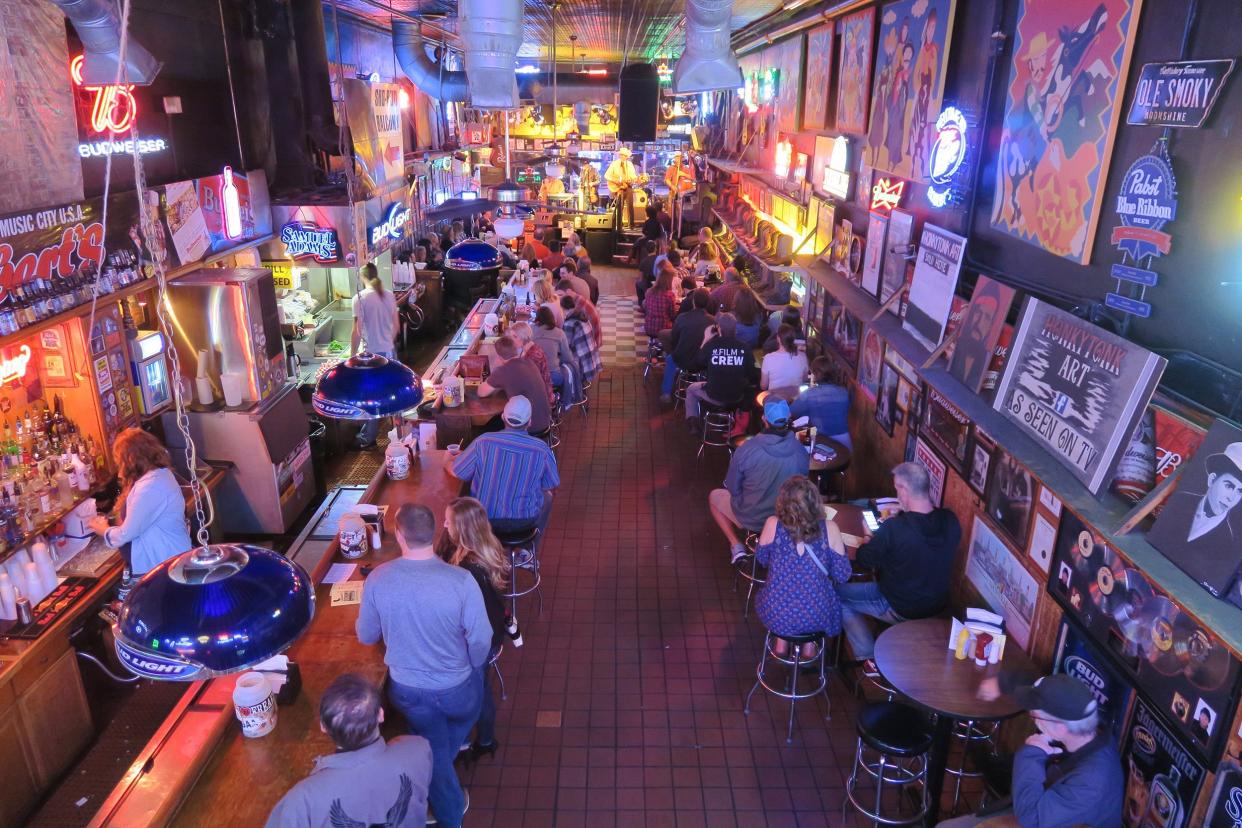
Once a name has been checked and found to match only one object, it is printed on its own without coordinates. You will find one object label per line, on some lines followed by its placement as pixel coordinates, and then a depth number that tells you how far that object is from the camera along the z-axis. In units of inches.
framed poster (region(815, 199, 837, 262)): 335.3
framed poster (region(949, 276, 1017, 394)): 168.4
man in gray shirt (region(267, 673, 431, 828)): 111.3
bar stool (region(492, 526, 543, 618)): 217.2
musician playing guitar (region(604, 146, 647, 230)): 677.3
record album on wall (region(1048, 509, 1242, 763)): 111.7
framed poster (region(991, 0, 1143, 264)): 137.9
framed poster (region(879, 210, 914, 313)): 241.1
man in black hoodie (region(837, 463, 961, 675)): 180.5
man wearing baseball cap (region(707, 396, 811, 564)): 226.7
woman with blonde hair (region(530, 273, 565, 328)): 372.2
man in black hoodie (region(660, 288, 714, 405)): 371.9
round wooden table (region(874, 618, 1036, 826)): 149.0
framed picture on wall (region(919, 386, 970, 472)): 193.0
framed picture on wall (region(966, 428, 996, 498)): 180.1
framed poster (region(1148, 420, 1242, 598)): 99.5
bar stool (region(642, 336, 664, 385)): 452.4
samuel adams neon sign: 324.2
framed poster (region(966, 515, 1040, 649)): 165.2
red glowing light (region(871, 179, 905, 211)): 255.8
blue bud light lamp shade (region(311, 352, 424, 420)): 158.6
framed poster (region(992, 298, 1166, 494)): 120.6
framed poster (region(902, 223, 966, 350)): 194.2
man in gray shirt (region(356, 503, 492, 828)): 145.6
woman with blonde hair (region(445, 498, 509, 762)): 165.1
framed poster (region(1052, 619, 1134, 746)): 134.0
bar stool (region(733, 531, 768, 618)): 239.1
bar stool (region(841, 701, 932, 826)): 154.3
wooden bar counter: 122.5
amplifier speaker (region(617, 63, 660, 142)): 517.3
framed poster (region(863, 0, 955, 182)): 213.9
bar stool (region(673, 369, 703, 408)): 391.2
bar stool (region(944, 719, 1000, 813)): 169.8
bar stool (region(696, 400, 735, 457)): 339.0
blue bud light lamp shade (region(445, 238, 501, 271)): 340.8
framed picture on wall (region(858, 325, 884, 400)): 265.1
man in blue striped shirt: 215.6
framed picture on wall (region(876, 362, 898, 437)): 249.1
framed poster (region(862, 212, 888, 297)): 264.2
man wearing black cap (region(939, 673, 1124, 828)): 122.6
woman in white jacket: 193.8
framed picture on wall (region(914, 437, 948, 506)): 208.4
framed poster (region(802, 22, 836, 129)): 318.3
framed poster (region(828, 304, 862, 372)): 295.6
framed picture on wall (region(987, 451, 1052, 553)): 163.8
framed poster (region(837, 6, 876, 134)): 270.1
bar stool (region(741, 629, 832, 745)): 188.5
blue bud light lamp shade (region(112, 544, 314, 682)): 90.9
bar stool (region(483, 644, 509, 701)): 203.9
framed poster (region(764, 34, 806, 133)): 367.6
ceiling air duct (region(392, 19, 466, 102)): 433.1
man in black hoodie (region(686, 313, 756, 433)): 323.3
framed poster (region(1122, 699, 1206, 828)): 118.5
